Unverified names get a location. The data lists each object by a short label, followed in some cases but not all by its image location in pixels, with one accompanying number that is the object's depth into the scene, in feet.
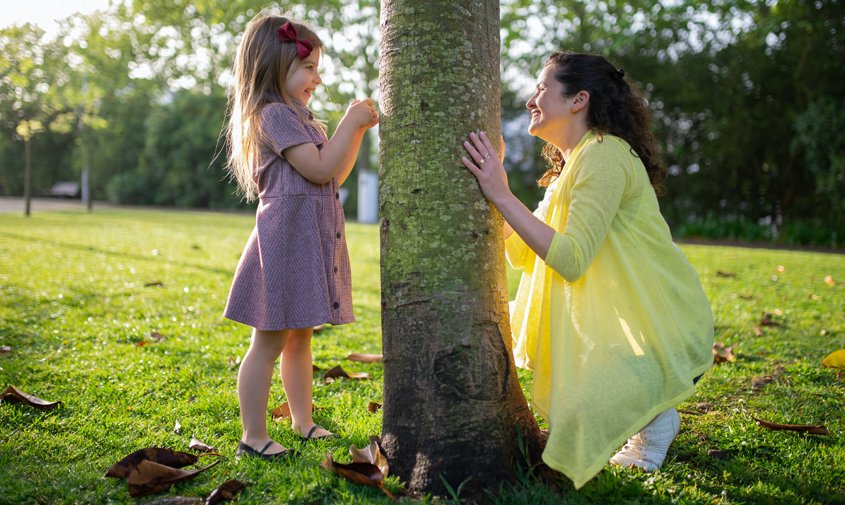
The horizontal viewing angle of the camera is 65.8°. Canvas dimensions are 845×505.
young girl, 8.09
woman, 6.95
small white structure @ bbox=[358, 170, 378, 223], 74.54
